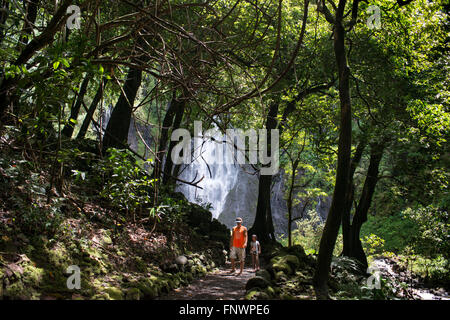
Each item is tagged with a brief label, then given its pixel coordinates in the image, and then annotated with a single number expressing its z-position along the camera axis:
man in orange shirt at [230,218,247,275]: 8.60
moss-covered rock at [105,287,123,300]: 4.35
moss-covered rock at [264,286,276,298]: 5.85
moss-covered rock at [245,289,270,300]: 5.35
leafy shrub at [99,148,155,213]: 6.66
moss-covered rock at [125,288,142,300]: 4.57
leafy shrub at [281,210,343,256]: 22.03
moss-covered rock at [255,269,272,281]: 6.97
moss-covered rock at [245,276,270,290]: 6.16
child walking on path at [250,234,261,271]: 9.86
